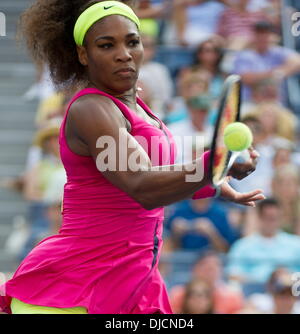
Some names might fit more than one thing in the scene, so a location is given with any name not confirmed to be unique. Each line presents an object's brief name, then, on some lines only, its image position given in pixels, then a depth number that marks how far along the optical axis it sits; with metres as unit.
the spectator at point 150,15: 12.87
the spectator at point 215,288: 9.18
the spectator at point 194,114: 11.17
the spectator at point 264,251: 9.77
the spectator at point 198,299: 9.07
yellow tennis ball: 4.08
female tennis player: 4.85
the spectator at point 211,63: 11.95
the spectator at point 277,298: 9.27
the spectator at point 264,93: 11.69
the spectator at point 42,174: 11.04
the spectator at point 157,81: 11.72
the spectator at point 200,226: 10.12
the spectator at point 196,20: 12.66
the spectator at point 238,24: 12.37
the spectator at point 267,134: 10.62
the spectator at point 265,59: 12.11
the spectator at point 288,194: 10.10
